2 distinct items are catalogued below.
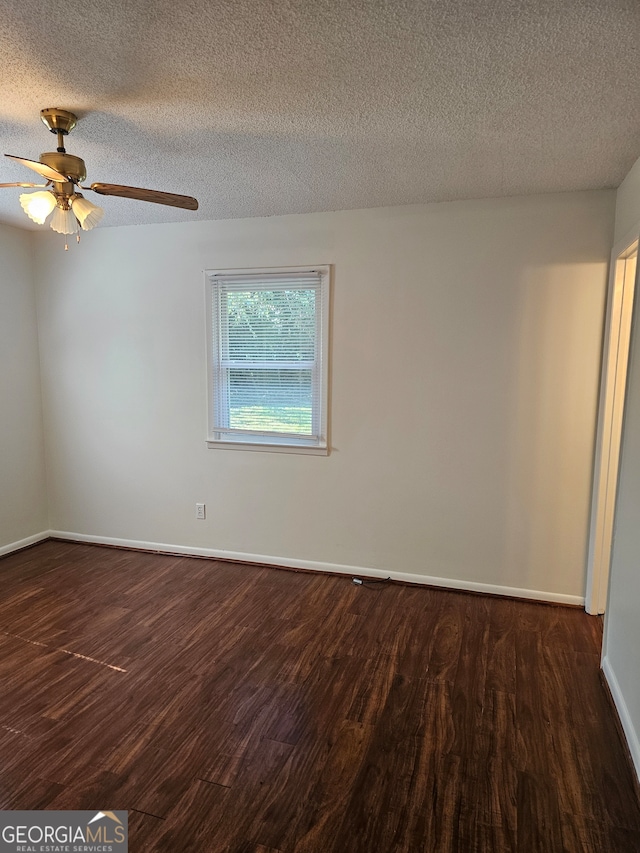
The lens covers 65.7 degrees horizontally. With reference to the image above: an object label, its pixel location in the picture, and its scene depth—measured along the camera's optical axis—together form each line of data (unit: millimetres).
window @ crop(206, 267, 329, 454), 3459
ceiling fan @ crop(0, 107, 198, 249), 1947
